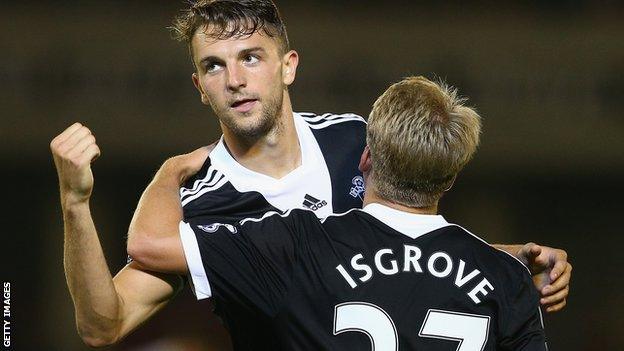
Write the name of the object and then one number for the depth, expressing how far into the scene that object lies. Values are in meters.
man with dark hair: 6.84
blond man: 6.13
